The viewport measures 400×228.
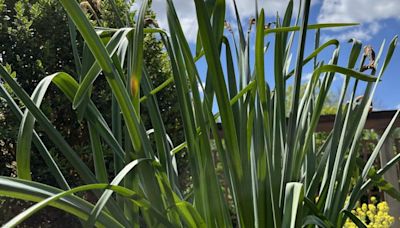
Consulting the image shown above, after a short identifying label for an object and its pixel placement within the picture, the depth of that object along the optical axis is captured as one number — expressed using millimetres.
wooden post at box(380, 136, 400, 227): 4133
